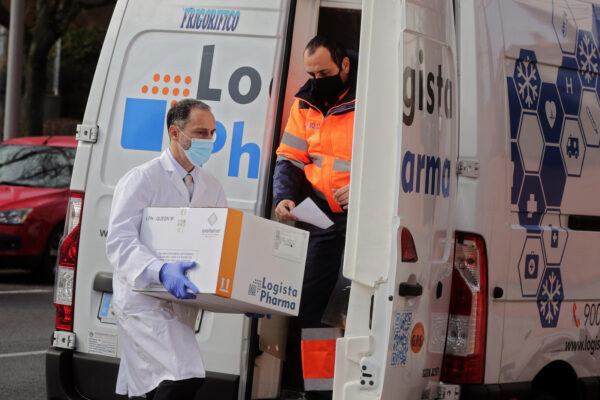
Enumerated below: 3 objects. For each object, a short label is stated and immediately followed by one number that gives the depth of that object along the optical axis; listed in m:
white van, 7.44
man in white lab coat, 7.66
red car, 22.63
